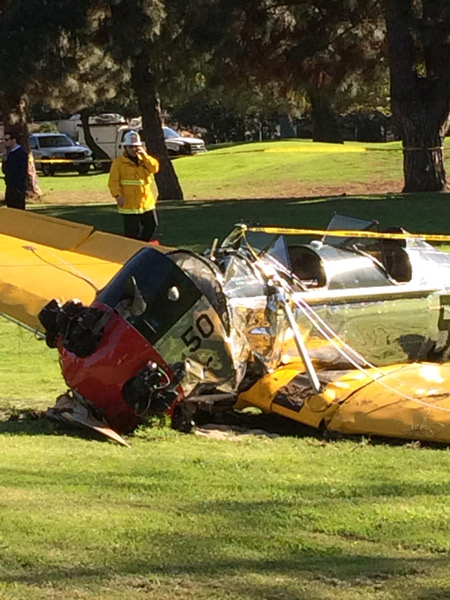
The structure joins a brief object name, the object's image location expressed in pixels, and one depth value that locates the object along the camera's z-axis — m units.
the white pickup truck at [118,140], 56.47
